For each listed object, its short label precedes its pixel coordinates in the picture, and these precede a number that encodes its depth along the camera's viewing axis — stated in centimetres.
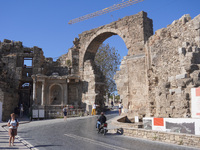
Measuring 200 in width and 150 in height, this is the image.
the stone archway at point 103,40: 1608
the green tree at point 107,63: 3084
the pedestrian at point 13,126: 725
